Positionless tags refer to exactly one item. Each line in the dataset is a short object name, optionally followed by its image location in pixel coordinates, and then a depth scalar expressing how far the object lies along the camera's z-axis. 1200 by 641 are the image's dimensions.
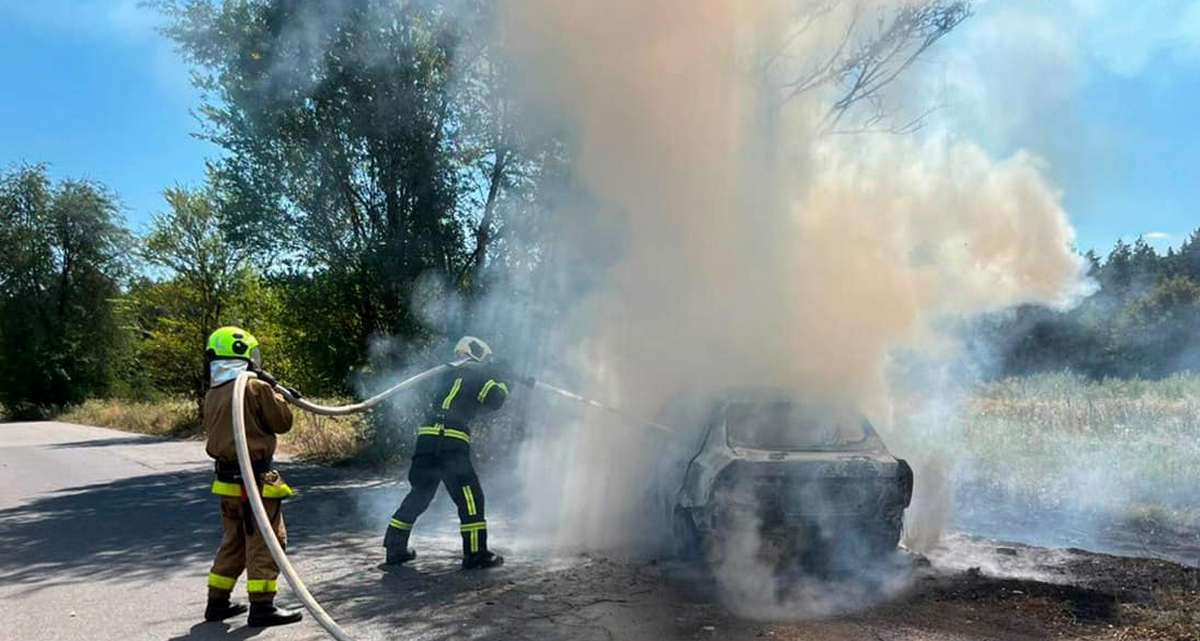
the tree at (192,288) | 22.61
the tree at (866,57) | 9.47
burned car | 5.48
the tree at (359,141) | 11.79
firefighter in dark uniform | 6.25
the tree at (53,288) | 39.31
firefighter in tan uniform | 4.86
